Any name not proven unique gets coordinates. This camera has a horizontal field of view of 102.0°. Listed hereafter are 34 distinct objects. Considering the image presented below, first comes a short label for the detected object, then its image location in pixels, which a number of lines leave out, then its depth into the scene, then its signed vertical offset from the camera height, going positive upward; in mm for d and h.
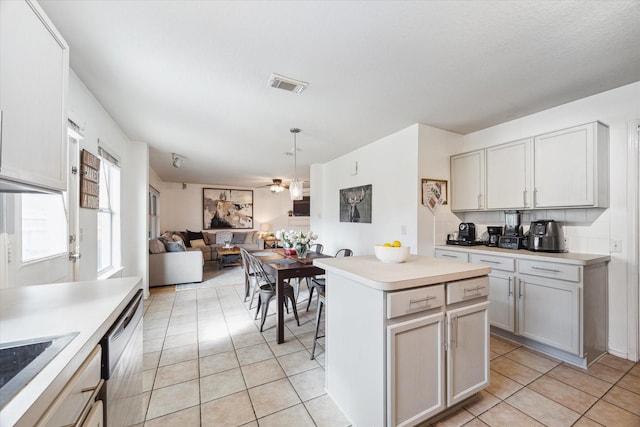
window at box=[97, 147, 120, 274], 3043 -21
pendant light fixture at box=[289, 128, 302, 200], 3777 +378
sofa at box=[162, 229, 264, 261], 7238 -758
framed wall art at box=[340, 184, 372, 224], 4071 +165
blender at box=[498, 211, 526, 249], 2727 -219
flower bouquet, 3254 -334
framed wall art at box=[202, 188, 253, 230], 8164 +192
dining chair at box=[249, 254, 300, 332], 2846 -839
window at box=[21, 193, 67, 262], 1613 -86
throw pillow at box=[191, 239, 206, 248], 7104 -817
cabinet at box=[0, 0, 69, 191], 888 +458
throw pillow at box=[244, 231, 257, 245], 8066 -784
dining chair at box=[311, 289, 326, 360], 2262 -868
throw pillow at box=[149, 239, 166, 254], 4574 -586
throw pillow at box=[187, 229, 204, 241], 7501 -615
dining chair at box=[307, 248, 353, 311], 2654 -806
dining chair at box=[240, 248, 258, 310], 3547 -864
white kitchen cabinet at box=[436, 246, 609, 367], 2104 -782
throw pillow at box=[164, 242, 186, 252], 4816 -612
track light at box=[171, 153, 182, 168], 4637 +1001
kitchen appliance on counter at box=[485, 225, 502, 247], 3049 -246
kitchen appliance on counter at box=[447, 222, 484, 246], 3154 -280
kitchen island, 1327 -710
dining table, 2537 -596
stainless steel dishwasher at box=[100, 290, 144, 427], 893 -629
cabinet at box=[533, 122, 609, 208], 2238 +420
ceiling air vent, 2096 +1099
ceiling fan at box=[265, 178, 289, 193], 5988 +865
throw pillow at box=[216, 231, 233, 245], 7742 -692
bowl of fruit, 1792 -273
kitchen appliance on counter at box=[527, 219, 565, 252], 2492 -230
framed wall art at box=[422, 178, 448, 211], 3195 +263
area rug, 4695 -1311
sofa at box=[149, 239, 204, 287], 4523 -895
